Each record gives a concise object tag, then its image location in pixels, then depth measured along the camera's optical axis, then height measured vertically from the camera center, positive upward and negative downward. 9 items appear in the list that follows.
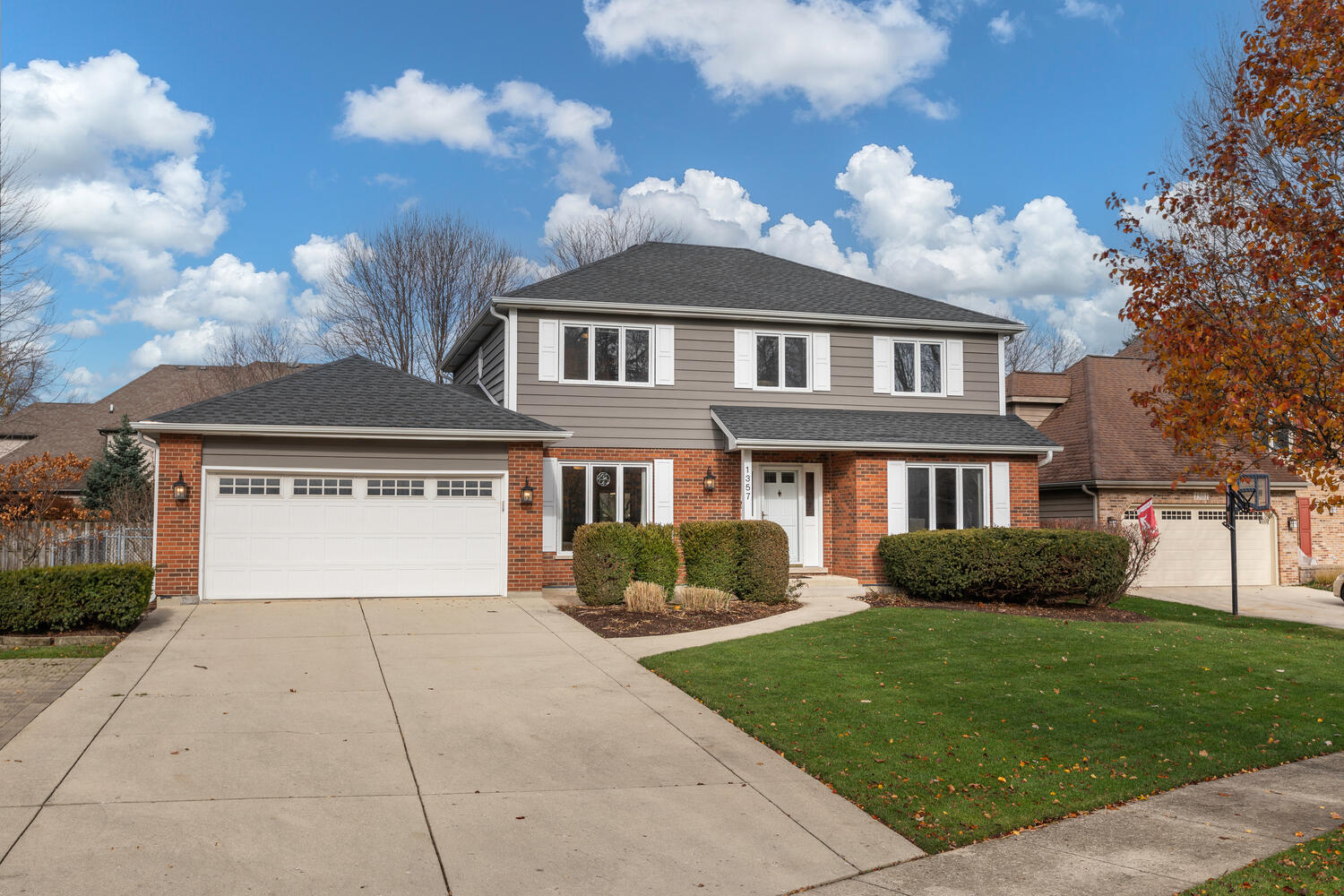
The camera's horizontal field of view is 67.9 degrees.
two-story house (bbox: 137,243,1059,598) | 14.87 +0.79
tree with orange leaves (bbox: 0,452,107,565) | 16.64 -0.25
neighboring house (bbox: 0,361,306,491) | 34.34 +2.87
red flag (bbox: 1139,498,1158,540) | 19.84 -0.65
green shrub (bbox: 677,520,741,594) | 15.30 -1.08
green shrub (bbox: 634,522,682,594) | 14.70 -1.10
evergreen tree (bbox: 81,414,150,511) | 27.77 +0.46
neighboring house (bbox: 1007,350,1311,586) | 21.08 -0.28
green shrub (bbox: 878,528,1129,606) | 15.81 -1.28
